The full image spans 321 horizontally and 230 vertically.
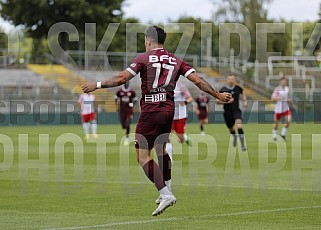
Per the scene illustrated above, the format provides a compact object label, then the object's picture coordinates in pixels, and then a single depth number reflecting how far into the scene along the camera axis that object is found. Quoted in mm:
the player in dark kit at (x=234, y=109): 24172
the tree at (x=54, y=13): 60312
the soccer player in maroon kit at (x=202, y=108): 36781
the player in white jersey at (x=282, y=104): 29125
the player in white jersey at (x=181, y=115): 20844
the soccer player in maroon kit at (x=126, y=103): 28047
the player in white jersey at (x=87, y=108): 34012
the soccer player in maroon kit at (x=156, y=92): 10539
